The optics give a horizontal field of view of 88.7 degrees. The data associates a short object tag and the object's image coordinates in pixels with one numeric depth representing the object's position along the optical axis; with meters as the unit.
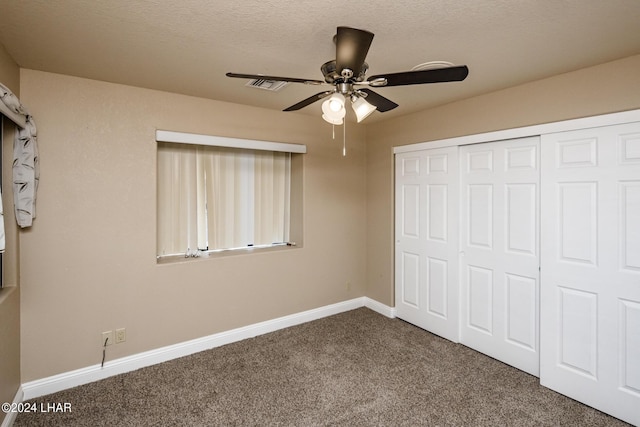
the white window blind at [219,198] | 3.15
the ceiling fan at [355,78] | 1.39
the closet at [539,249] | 2.18
